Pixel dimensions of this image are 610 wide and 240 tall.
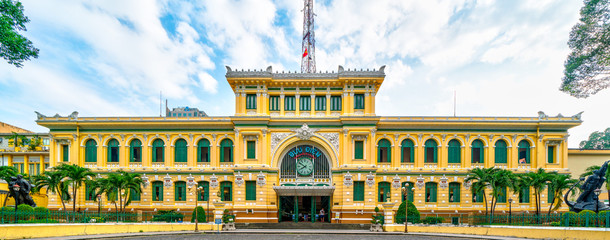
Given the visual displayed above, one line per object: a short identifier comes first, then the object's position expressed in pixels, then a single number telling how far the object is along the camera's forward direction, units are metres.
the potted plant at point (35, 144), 47.89
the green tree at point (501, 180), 29.44
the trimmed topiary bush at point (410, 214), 32.06
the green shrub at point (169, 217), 31.91
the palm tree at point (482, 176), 30.33
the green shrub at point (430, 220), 32.01
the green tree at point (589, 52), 22.31
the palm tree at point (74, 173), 30.25
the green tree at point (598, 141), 66.12
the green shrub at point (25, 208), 25.62
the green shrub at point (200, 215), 32.28
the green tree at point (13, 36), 19.92
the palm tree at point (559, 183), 29.84
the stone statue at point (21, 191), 27.22
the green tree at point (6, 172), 30.33
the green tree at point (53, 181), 29.81
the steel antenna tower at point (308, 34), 44.63
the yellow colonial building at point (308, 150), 35.69
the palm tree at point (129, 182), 31.31
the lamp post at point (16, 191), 26.66
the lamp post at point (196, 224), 29.75
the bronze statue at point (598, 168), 22.95
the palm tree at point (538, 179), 30.36
